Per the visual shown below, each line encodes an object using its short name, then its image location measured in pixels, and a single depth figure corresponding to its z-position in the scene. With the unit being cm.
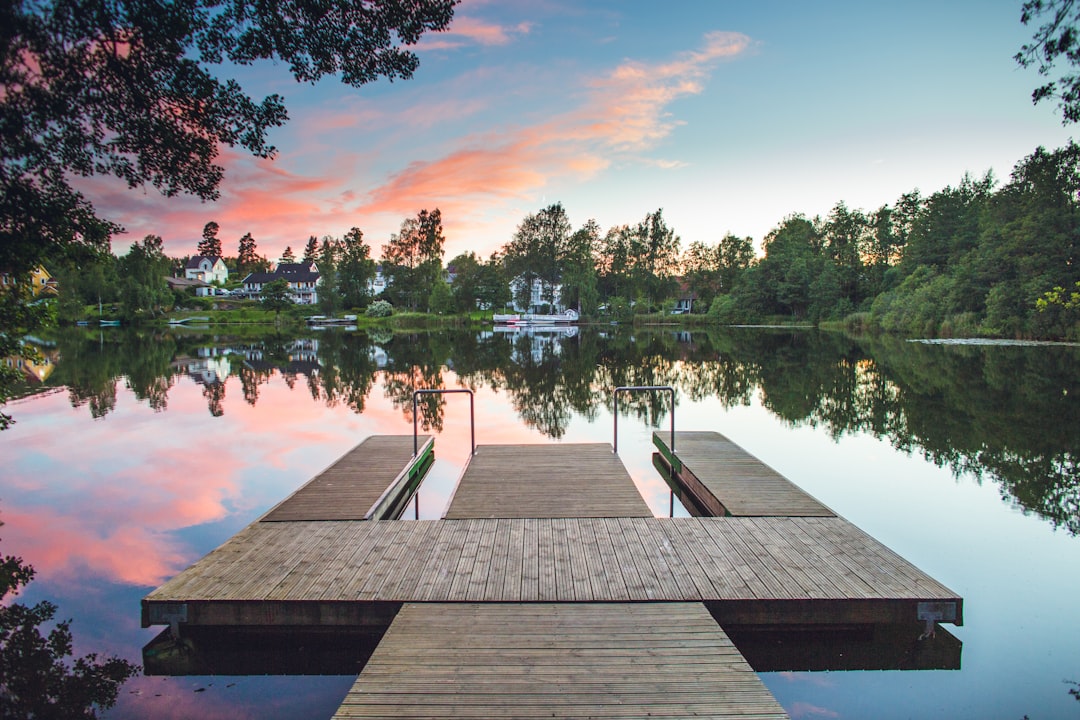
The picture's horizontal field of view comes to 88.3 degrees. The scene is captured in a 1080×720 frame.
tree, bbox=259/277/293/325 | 6294
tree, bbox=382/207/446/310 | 6712
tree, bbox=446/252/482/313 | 6788
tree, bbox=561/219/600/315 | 7056
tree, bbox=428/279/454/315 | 6462
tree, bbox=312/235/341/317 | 6800
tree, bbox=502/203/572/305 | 6988
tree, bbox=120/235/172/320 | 6128
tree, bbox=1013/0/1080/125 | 551
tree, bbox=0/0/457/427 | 571
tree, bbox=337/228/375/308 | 6838
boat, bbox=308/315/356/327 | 6396
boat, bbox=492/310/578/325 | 6757
